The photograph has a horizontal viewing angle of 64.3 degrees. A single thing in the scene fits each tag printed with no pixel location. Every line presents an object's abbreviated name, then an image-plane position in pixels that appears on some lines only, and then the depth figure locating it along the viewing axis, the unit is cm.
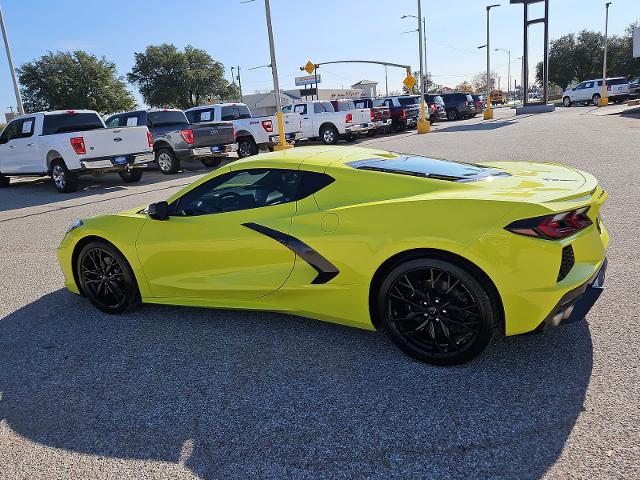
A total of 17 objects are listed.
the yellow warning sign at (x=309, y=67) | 2653
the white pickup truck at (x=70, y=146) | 1240
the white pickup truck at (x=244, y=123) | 1766
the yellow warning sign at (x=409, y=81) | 2933
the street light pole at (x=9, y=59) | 1856
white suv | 4097
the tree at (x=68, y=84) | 4828
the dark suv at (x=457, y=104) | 3581
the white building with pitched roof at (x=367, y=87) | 9060
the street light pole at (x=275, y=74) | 1588
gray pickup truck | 1532
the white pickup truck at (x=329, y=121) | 2255
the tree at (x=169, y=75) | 6231
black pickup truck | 2872
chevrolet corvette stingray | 293
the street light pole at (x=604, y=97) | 3835
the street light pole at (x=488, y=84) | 3375
